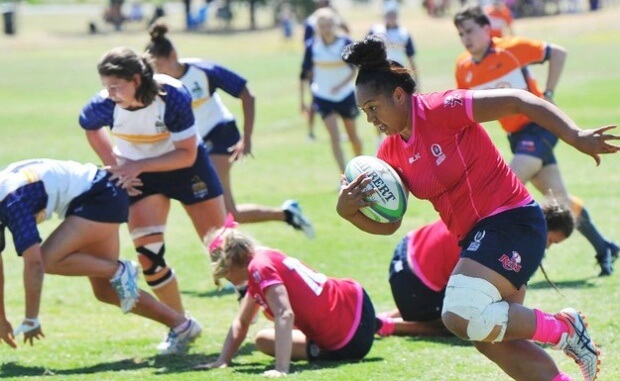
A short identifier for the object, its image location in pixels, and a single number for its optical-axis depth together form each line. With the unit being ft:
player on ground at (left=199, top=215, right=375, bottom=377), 45.21
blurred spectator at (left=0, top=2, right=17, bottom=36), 357.41
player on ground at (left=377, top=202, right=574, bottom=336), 49.06
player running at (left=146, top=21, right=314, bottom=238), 59.16
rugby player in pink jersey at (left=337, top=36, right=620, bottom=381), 35.42
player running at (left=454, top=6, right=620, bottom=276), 62.03
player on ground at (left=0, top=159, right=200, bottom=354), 44.11
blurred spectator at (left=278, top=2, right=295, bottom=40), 333.21
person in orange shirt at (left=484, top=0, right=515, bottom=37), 111.14
